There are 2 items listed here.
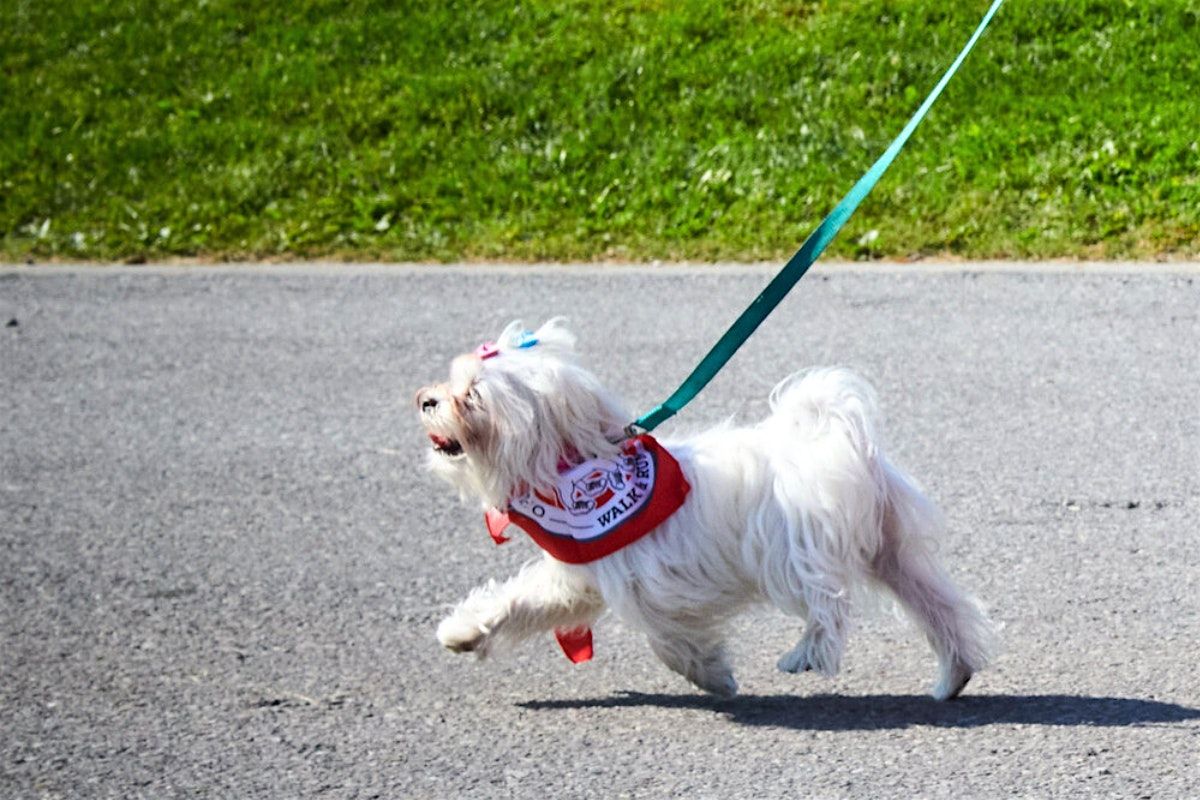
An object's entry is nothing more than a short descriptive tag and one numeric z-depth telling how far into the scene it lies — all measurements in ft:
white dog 28.49
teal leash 29.34
